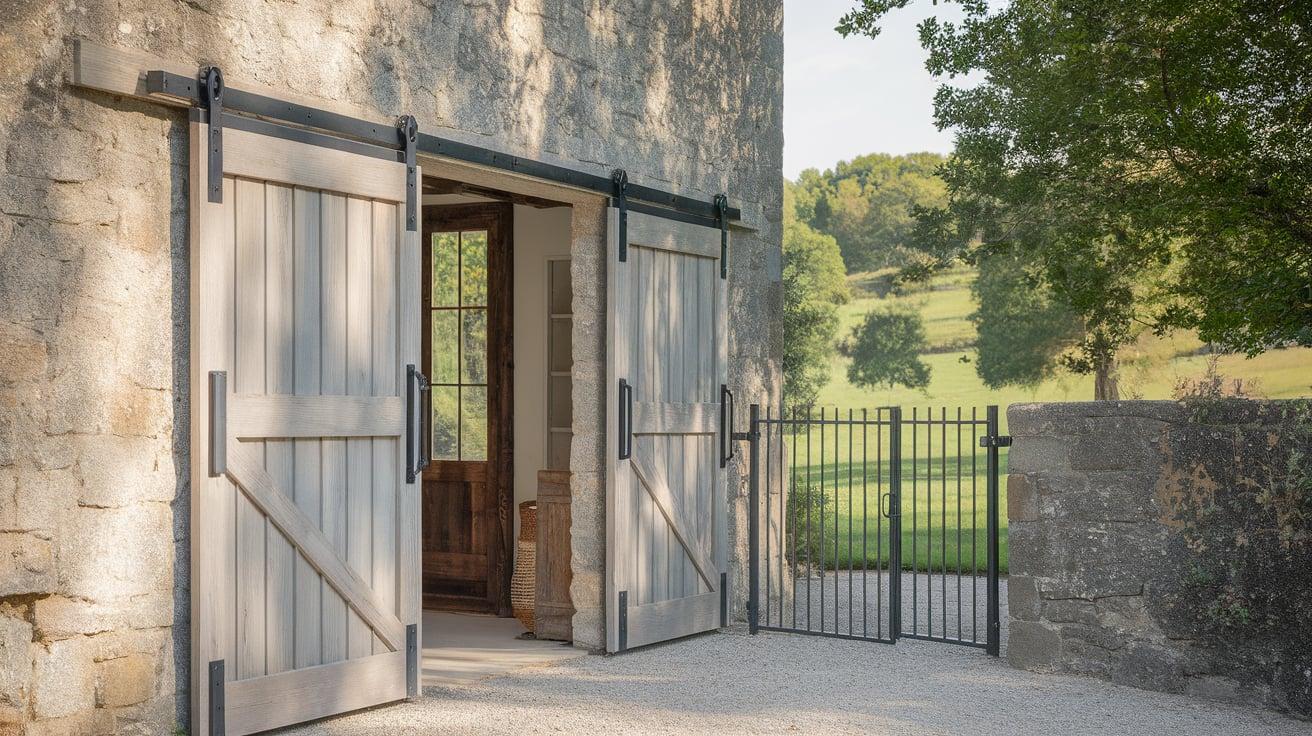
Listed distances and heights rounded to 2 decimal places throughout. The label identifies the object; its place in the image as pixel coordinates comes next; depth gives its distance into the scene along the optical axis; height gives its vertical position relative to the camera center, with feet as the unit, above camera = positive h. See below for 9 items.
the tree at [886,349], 109.50 +2.26
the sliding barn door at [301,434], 15.97 -0.77
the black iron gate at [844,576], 23.67 -4.65
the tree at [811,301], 51.01 +3.86
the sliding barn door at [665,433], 23.16 -1.08
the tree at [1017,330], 73.05 +2.70
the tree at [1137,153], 23.09 +4.83
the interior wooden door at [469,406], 28.25 -0.67
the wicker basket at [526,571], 26.03 -3.94
